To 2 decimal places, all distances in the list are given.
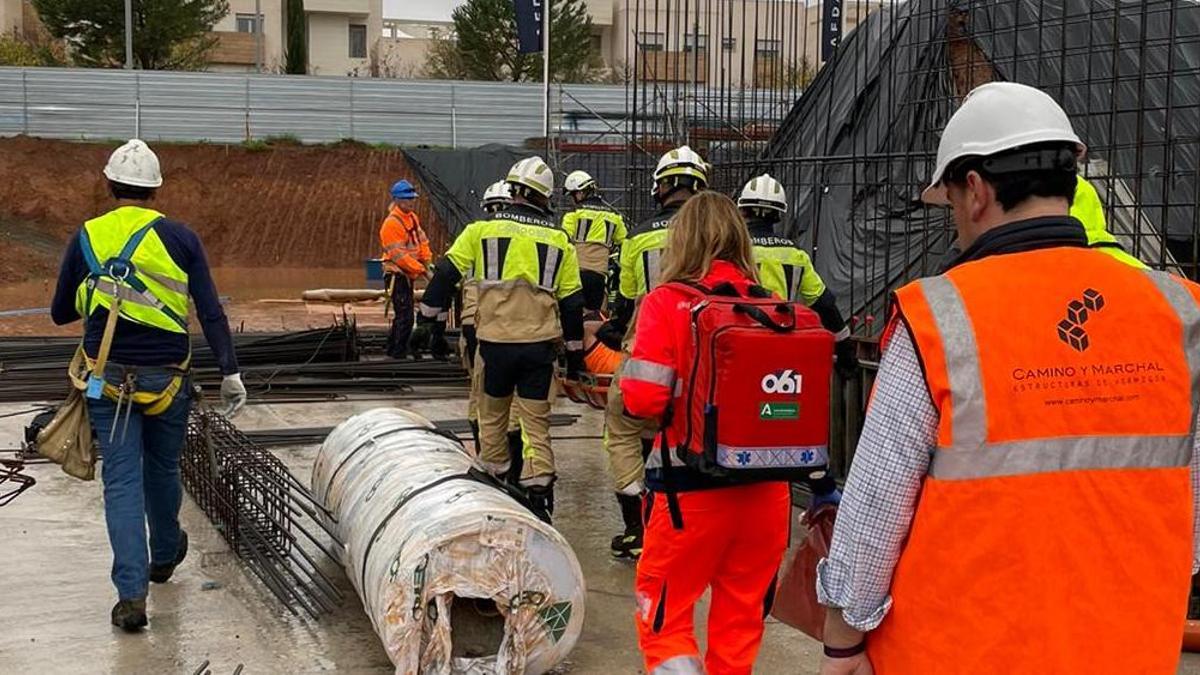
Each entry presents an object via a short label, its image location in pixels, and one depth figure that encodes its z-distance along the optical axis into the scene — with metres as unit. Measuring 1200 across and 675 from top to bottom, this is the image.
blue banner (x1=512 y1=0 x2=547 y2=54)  23.69
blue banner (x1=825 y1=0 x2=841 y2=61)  23.88
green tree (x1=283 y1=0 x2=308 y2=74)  46.62
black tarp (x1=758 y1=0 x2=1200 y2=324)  10.34
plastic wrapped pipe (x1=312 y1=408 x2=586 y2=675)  4.75
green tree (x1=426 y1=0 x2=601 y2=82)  50.59
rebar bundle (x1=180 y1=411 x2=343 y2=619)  6.11
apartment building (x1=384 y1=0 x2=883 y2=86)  52.09
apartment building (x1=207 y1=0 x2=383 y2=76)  63.41
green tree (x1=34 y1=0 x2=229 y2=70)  44.25
